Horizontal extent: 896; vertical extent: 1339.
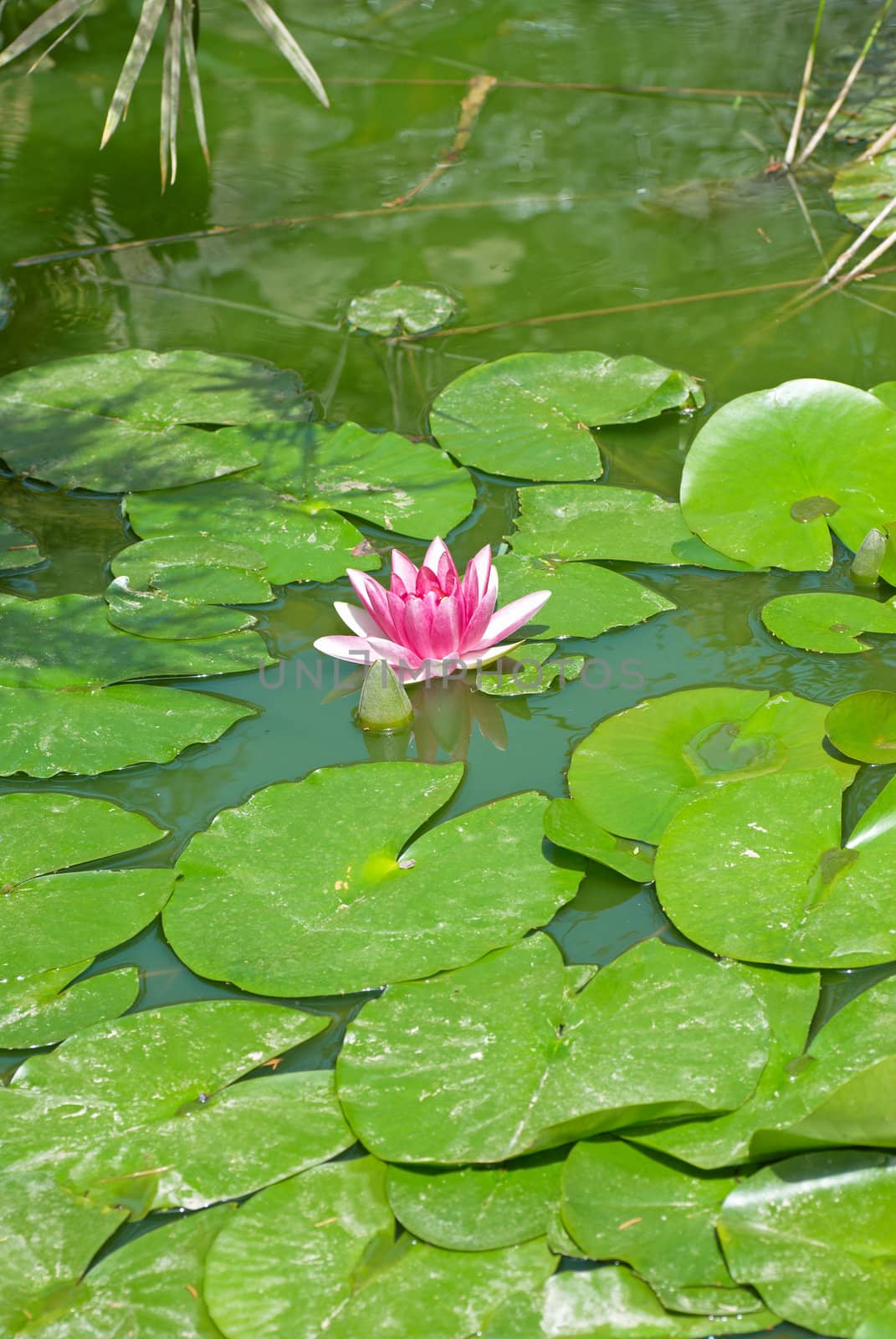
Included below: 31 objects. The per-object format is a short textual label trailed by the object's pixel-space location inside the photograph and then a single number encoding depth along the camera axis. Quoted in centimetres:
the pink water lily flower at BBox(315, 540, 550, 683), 360
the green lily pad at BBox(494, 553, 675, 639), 365
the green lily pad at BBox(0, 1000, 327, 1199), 336
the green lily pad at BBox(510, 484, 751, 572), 370
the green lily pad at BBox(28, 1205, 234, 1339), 331
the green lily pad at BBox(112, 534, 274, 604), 369
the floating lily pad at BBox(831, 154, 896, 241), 411
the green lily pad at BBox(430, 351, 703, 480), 380
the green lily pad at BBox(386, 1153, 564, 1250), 333
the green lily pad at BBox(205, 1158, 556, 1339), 331
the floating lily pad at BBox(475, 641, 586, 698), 362
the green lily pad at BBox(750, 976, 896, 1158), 331
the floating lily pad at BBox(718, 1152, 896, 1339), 330
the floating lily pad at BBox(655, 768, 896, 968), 342
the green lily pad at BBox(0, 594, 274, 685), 362
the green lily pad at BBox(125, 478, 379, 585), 371
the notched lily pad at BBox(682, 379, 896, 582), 370
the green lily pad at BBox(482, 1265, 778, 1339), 330
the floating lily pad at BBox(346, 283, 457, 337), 398
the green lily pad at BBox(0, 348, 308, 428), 386
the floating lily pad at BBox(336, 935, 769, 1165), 335
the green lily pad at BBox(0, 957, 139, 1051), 342
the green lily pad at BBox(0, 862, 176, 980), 345
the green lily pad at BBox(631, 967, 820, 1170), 334
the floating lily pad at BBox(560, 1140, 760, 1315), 331
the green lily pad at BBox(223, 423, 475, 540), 375
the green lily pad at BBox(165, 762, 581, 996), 344
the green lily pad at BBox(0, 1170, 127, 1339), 332
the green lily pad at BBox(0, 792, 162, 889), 350
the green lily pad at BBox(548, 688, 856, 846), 351
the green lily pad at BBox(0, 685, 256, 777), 357
